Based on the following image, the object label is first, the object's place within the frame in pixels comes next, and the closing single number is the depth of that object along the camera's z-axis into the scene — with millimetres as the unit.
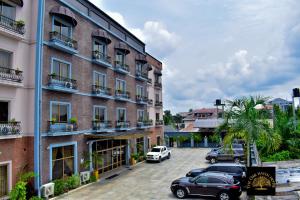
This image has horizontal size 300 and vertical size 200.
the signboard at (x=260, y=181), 11638
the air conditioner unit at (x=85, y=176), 18451
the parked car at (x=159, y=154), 27462
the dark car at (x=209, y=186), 14241
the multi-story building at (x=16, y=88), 13952
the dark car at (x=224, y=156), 25189
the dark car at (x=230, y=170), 16341
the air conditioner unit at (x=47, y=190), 14902
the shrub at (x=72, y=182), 16922
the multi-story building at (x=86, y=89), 16561
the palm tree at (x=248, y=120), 14937
